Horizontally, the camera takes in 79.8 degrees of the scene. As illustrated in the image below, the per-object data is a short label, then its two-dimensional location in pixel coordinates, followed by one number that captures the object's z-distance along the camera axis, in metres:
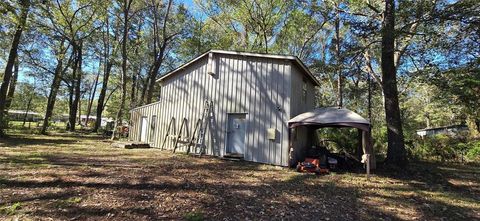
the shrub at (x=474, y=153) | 14.57
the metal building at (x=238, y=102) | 10.70
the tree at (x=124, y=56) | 18.73
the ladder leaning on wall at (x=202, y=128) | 12.19
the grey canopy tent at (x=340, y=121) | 9.17
